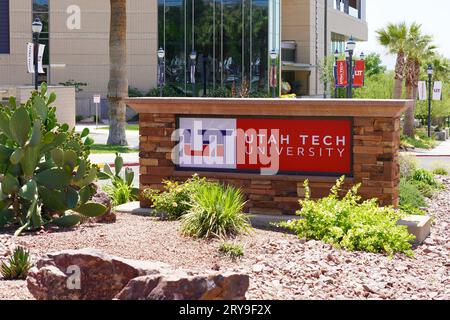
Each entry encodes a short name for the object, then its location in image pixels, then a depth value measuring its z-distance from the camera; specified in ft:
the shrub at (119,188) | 47.11
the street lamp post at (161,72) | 184.81
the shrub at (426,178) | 65.92
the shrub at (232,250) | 31.45
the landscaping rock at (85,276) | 23.30
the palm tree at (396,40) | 160.97
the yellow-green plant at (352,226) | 34.81
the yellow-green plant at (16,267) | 27.30
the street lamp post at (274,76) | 201.84
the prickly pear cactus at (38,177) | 35.42
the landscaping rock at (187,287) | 21.13
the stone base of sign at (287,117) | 40.86
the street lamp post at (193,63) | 194.35
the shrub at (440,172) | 79.21
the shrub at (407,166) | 62.75
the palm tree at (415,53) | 163.12
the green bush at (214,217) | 34.30
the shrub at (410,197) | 51.37
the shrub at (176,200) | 39.29
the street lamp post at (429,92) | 165.58
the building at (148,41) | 203.21
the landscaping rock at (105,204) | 38.99
